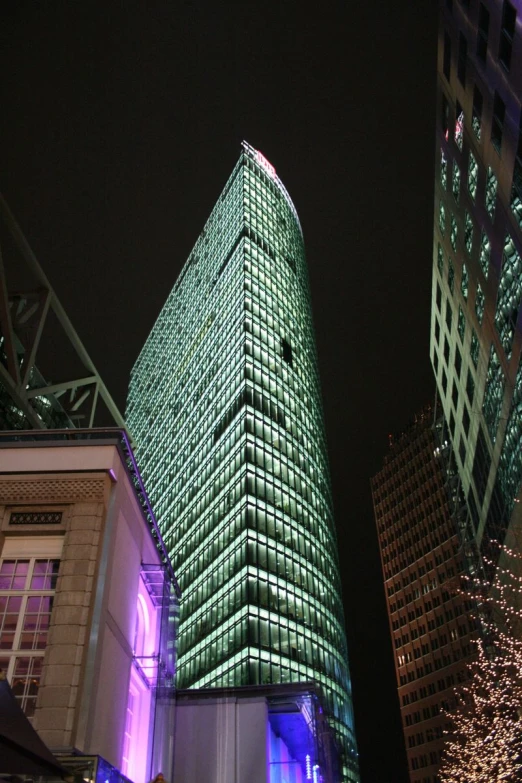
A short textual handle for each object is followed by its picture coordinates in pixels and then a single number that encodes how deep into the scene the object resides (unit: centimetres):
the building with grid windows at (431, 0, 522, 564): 3919
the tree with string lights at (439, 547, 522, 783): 4206
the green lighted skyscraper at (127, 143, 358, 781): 6738
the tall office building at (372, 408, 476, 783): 12362
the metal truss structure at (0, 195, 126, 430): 2992
